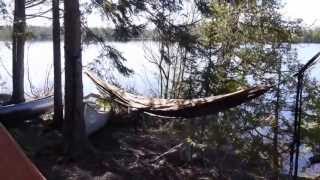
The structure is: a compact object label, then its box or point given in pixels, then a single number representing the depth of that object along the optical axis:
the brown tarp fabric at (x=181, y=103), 2.73
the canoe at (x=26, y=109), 4.27
